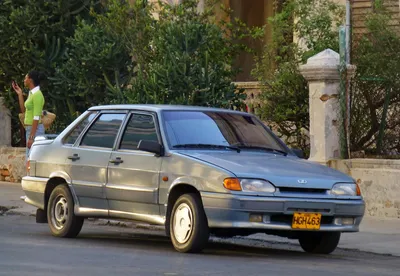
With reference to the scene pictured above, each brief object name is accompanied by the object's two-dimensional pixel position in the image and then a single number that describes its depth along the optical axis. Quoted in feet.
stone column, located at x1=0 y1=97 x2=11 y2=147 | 79.20
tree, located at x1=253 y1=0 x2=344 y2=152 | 64.03
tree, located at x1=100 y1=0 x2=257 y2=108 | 66.33
